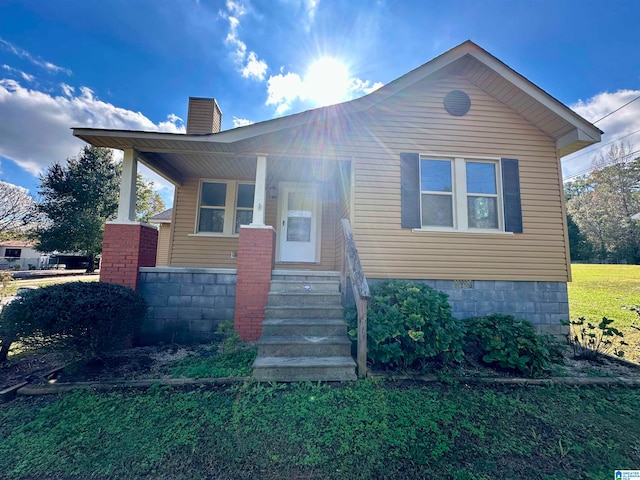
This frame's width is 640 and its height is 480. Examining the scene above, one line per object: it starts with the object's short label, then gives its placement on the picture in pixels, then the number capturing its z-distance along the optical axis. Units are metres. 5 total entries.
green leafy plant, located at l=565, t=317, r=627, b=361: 4.11
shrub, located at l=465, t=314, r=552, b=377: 3.42
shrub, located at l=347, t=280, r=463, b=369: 3.29
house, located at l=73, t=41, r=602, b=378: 4.55
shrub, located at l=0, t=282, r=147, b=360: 2.98
